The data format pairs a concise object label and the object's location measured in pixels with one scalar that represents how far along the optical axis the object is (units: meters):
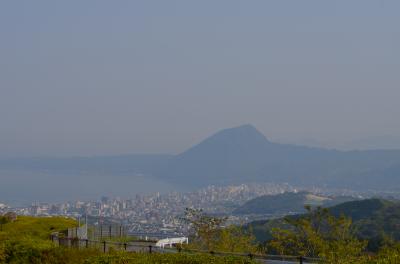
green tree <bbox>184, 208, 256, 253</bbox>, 30.27
